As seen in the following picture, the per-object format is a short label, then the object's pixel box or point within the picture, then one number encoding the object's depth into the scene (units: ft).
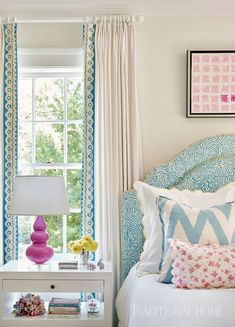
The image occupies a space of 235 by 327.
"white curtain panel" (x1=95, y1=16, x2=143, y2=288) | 10.89
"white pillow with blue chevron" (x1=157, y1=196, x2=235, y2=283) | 9.09
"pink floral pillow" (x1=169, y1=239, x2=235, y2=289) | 8.18
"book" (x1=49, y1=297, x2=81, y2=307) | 9.84
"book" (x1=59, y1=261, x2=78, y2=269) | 10.00
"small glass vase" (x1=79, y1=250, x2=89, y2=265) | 10.32
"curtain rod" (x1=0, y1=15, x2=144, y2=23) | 11.08
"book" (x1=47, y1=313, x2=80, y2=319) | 9.70
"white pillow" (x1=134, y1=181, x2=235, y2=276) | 9.70
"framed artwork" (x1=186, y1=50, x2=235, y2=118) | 11.24
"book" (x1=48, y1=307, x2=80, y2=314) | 9.78
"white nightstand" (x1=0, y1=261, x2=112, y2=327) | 9.61
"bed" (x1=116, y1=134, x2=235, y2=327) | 7.41
